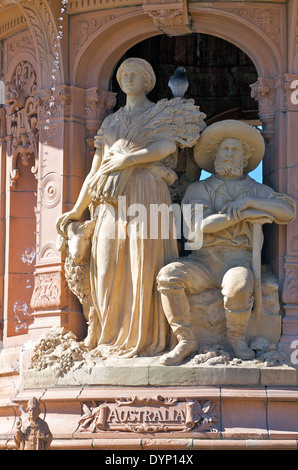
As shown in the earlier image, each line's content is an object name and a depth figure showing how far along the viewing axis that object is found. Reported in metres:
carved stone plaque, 16.14
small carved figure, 14.98
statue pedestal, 16.36
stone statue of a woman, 17.03
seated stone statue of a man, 16.64
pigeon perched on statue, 18.22
